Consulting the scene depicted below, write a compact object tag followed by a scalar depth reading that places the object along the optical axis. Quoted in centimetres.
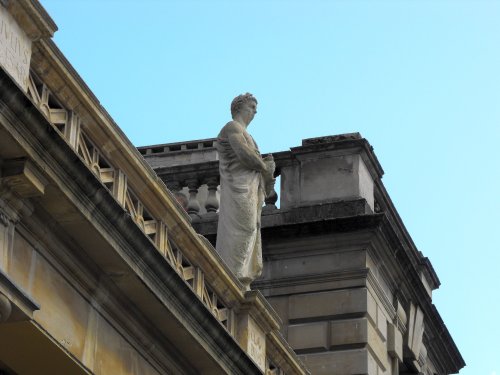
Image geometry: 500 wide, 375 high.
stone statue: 1970
